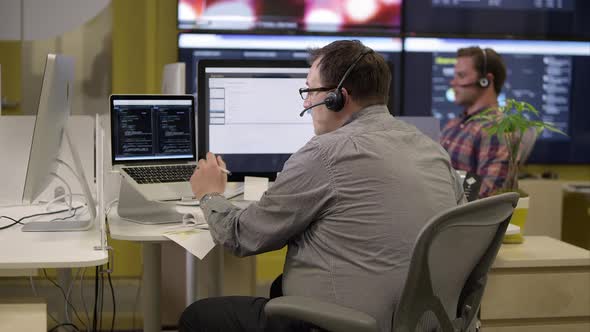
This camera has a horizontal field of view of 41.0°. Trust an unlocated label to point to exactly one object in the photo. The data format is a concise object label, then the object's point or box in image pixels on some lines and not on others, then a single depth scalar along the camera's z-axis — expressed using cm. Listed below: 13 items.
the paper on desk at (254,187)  264
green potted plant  275
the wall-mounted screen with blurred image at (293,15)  436
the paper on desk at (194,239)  210
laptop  240
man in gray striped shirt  176
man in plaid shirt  333
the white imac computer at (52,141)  210
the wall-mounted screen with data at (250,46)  438
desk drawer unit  251
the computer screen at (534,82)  462
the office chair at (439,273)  161
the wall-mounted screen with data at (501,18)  460
